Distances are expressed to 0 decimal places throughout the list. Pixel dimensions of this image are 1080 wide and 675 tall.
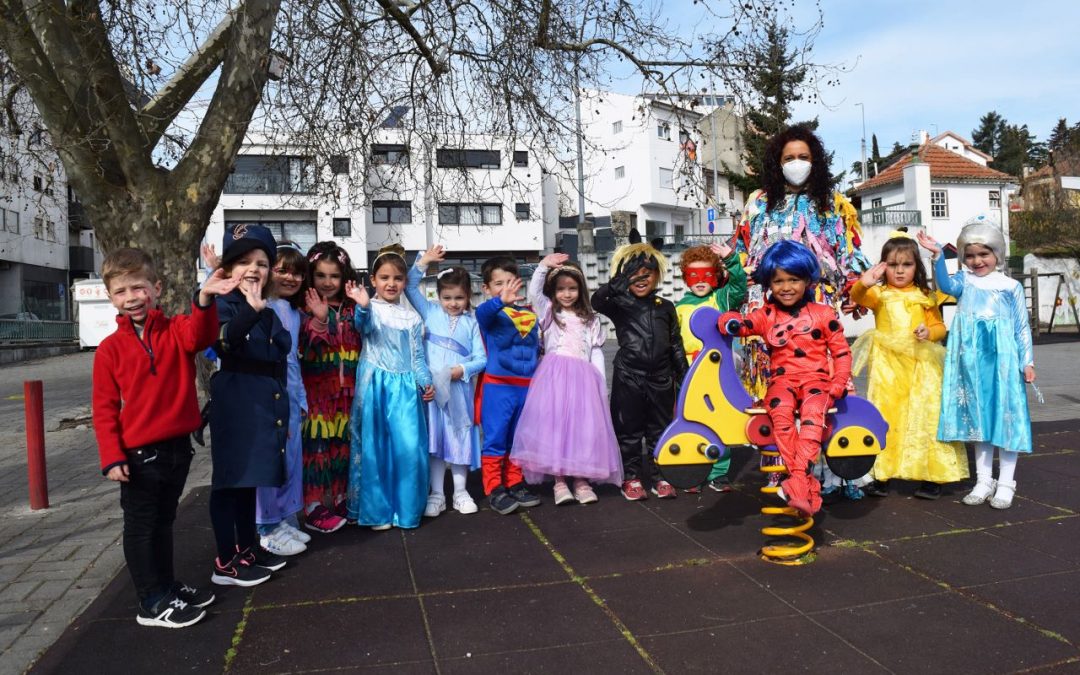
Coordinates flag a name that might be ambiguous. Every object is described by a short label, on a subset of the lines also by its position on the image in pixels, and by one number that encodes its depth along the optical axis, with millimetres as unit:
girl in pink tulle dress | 5082
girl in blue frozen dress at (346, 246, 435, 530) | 4816
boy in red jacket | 3398
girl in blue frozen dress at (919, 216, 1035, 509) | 4875
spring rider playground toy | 4094
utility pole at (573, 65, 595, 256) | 23812
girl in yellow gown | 5094
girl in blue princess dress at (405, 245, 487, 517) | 5164
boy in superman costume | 5254
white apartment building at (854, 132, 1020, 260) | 41719
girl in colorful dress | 4781
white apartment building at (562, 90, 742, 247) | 48906
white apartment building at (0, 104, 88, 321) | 34625
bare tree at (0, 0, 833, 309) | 7242
